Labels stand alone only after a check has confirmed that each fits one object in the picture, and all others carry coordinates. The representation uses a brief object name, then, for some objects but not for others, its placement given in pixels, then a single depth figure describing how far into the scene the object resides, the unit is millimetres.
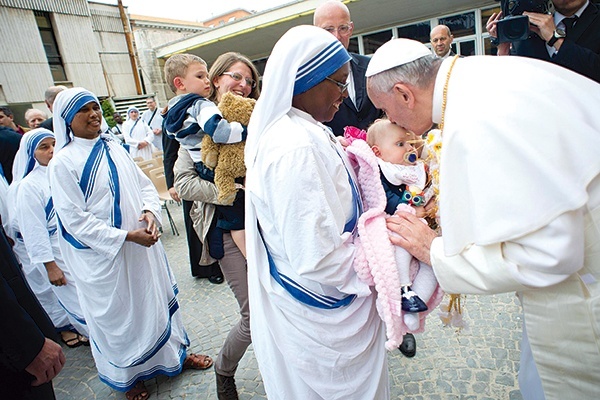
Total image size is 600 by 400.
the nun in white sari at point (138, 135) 9547
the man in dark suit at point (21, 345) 1377
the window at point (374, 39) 13656
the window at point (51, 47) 16469
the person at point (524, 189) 1062
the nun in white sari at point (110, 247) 2516
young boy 2309
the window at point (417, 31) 12727
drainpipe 19172
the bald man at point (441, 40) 5461
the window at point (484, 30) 11481
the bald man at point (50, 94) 4687
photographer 2355
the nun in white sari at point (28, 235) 3492
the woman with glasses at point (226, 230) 2471
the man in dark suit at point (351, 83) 3084
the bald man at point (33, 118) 5363
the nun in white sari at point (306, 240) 1425
